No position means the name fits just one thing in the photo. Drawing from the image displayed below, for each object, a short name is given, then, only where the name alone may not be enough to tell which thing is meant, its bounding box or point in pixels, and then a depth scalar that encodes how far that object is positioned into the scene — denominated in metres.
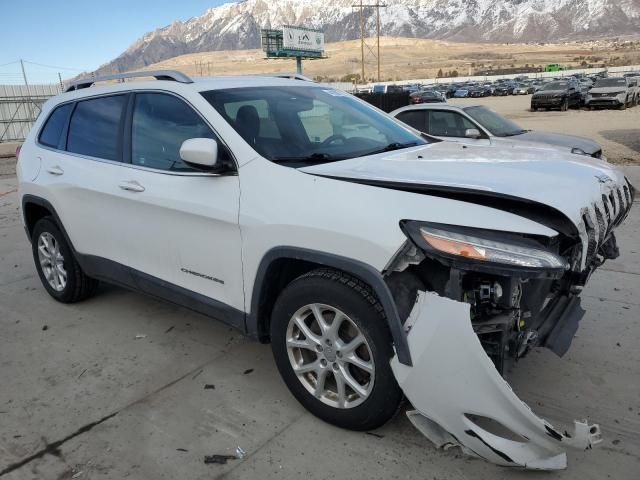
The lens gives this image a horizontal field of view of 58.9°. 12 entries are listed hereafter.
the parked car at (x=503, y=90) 58.47
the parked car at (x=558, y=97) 30.91
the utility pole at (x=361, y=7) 68.00
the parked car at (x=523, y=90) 57.19
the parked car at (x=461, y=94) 58.88
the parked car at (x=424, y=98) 26.88
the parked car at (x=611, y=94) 29.67
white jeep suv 2.37
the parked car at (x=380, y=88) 56.44
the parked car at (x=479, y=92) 59.09
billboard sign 59.50
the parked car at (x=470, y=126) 9.24
